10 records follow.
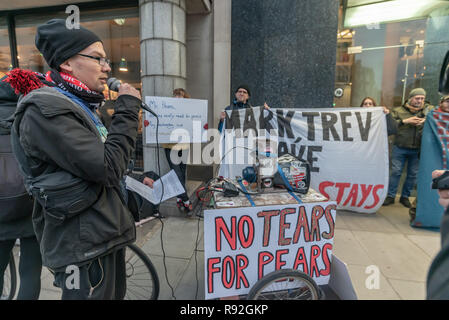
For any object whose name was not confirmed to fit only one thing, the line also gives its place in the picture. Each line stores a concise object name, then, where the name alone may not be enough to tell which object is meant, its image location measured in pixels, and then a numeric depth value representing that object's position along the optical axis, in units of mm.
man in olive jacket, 4016
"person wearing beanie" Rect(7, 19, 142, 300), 993
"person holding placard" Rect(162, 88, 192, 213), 3738
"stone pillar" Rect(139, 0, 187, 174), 3617
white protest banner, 3814
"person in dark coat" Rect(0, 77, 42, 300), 1492
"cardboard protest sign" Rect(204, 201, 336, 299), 1659
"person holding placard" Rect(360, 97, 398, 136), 3826
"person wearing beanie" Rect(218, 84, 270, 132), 4211
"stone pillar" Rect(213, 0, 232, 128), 5211
